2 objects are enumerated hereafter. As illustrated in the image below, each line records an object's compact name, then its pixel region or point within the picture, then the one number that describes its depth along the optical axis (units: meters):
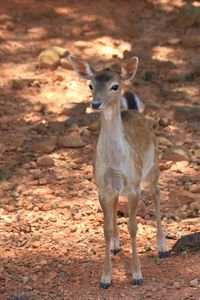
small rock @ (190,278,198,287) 12.48
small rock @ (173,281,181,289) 12.51
